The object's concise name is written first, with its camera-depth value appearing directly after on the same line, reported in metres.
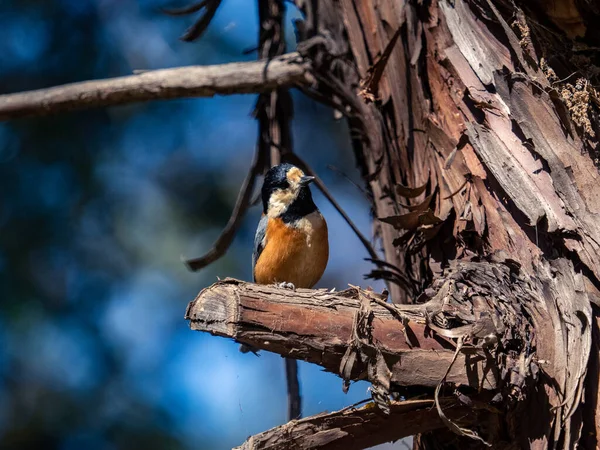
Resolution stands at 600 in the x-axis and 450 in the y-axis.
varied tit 8.27
